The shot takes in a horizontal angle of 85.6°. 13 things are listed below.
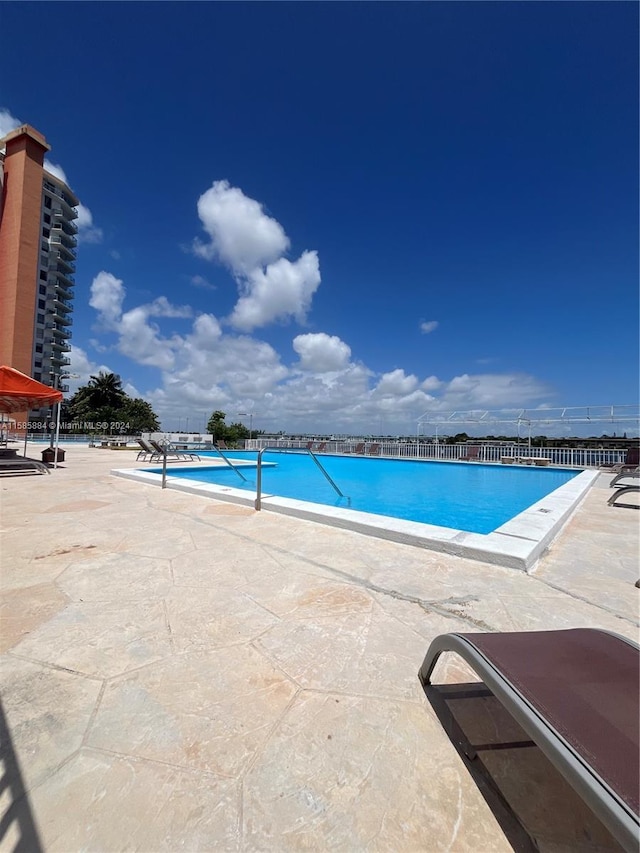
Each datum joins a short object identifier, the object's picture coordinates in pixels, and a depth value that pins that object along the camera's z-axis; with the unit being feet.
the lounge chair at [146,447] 42.86
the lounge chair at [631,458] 33.81
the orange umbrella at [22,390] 26.30
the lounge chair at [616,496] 20.06
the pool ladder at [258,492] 16.42
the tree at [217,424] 148.75
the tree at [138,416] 159.43
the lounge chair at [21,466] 27.25
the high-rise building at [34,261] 146.30
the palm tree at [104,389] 143.54
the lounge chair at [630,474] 21.16
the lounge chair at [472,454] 56.24
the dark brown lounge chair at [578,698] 2.60
